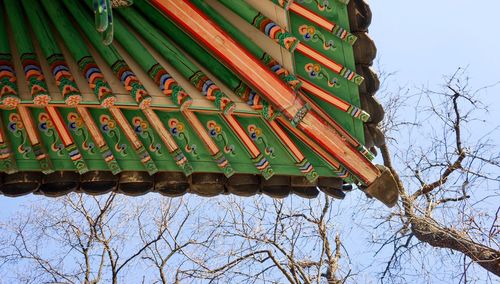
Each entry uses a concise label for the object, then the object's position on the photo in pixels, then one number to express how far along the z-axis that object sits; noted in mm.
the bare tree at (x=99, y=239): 15648
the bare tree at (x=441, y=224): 11516
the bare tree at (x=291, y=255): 14578
